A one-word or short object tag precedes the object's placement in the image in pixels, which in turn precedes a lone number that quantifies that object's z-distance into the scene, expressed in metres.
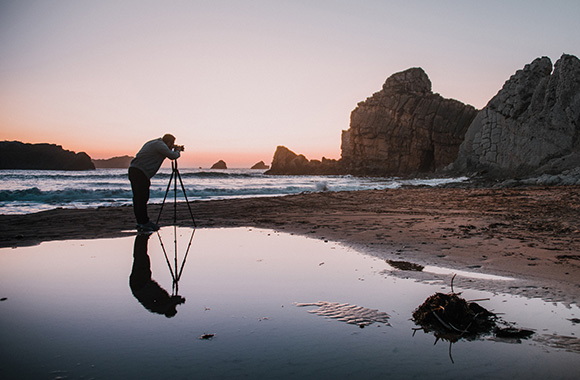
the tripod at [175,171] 8.69
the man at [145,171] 7.61
